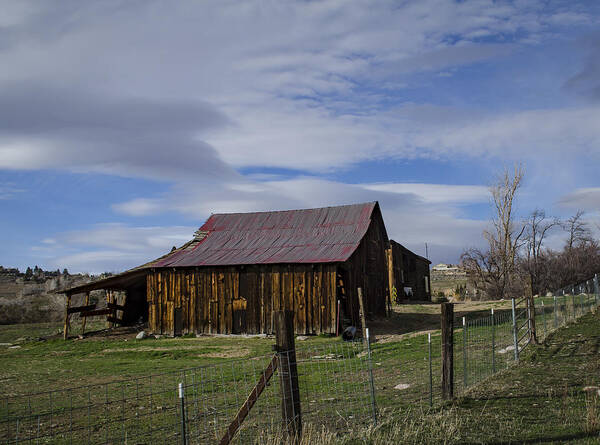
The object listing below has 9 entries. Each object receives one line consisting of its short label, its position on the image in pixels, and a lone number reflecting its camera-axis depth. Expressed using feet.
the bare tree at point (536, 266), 134.51
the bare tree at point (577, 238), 159.39
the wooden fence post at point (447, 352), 31.73
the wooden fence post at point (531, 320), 52.44
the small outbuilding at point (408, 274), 143.64
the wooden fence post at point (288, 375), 23.09
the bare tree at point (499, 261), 143.63
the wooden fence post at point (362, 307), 63.82
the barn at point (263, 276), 85.66
